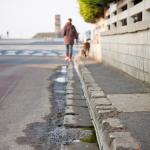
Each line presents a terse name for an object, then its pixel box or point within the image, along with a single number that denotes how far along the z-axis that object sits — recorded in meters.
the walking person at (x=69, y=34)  17.61
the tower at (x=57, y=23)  66.38
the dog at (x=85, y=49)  22.41
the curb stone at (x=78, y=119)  5.14
